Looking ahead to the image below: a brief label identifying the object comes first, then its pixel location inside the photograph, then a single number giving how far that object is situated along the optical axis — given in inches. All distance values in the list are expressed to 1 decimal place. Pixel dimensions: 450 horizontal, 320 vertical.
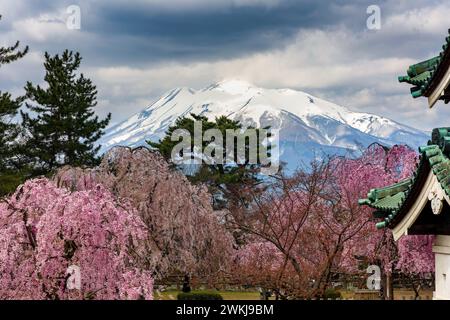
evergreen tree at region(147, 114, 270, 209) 1523.1
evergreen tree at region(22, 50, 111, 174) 1578.5
